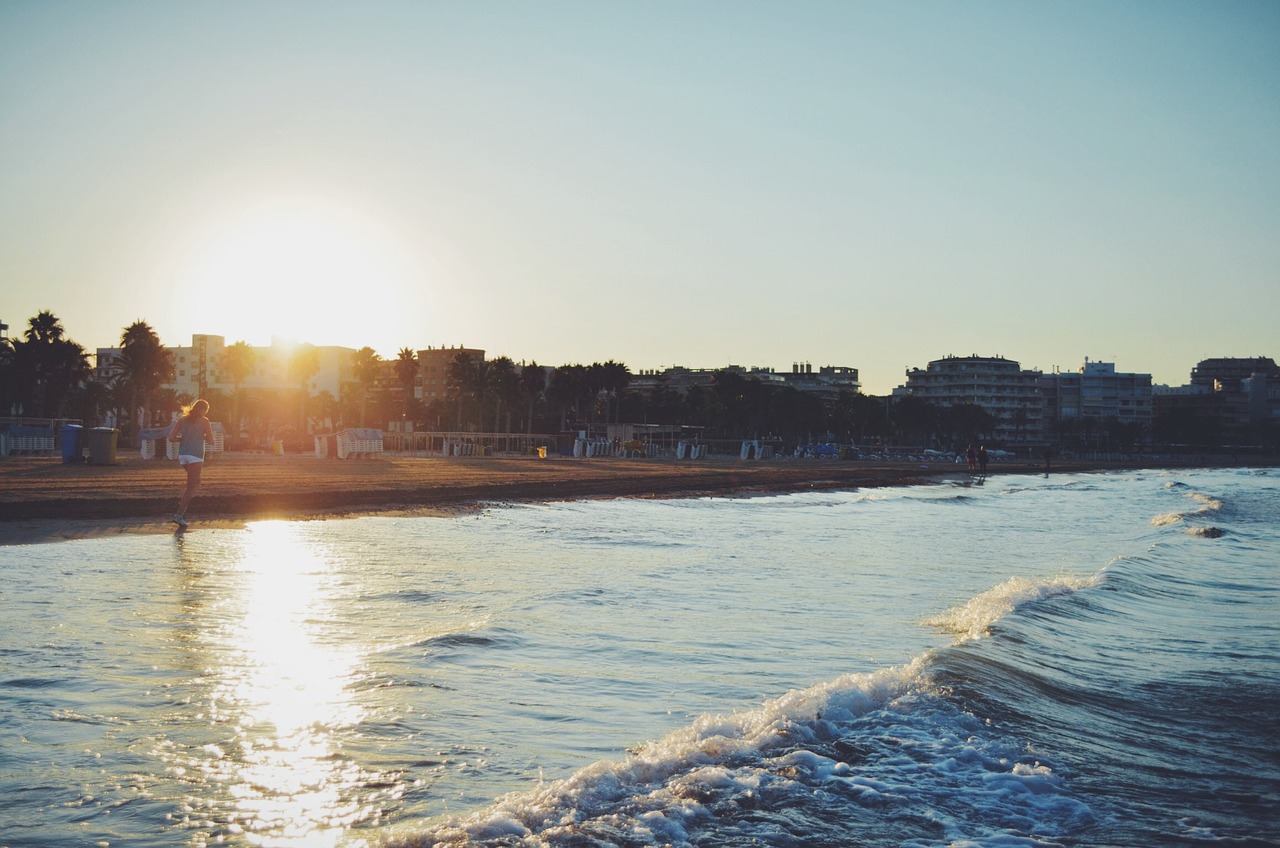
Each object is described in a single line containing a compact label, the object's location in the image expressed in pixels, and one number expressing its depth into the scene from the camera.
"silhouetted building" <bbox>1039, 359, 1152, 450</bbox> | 188.00
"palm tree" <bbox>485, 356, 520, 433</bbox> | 122.10
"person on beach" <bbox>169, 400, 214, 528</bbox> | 16.33
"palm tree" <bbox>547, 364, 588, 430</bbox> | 127.56
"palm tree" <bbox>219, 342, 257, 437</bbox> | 142.38
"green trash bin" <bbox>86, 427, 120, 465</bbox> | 31.17
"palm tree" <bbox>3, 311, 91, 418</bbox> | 71.94
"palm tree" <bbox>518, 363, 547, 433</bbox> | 129.50
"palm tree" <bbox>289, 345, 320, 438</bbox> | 128.88
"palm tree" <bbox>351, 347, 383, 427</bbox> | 140.12
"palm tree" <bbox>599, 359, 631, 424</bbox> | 127.81
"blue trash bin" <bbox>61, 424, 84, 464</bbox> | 31.00
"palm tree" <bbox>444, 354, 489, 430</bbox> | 122.48
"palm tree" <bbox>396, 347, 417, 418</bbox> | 144.88
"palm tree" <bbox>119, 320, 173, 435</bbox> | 83.56
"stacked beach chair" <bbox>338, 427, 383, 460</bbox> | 48.91
